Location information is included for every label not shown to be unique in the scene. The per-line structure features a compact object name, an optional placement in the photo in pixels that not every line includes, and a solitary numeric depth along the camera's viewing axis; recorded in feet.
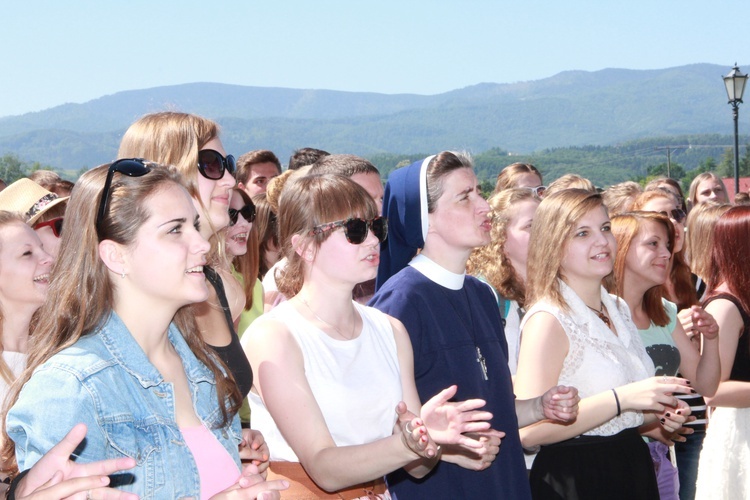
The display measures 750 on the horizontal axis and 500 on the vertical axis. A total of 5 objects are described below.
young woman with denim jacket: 7.55
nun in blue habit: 11.52
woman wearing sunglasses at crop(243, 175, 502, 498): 8.96
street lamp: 49.90
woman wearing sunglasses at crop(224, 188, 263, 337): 17.08
